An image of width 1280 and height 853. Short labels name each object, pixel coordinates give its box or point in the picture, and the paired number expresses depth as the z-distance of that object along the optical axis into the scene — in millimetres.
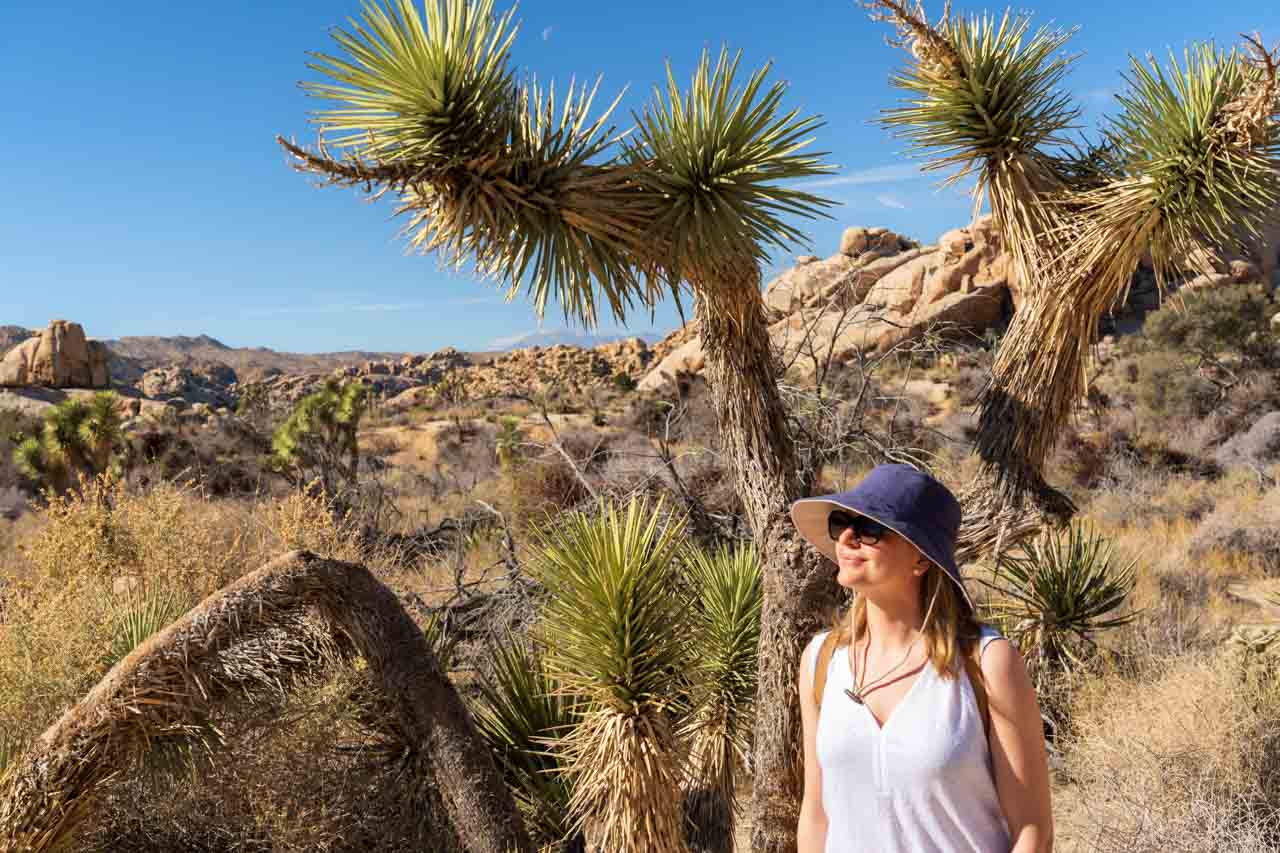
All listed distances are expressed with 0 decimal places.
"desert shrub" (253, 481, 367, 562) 7629
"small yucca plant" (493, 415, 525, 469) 15805
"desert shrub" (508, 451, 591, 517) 12459
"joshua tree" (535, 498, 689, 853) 3596
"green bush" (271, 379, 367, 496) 17219
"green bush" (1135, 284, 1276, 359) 20688
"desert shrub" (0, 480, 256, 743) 4527
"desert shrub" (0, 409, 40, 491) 20891
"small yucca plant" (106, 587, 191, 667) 4633
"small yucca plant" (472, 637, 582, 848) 4277
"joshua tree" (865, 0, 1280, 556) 3754
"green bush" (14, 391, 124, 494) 16891
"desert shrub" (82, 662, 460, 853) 4043
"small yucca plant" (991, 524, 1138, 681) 6496
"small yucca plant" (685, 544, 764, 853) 4422
